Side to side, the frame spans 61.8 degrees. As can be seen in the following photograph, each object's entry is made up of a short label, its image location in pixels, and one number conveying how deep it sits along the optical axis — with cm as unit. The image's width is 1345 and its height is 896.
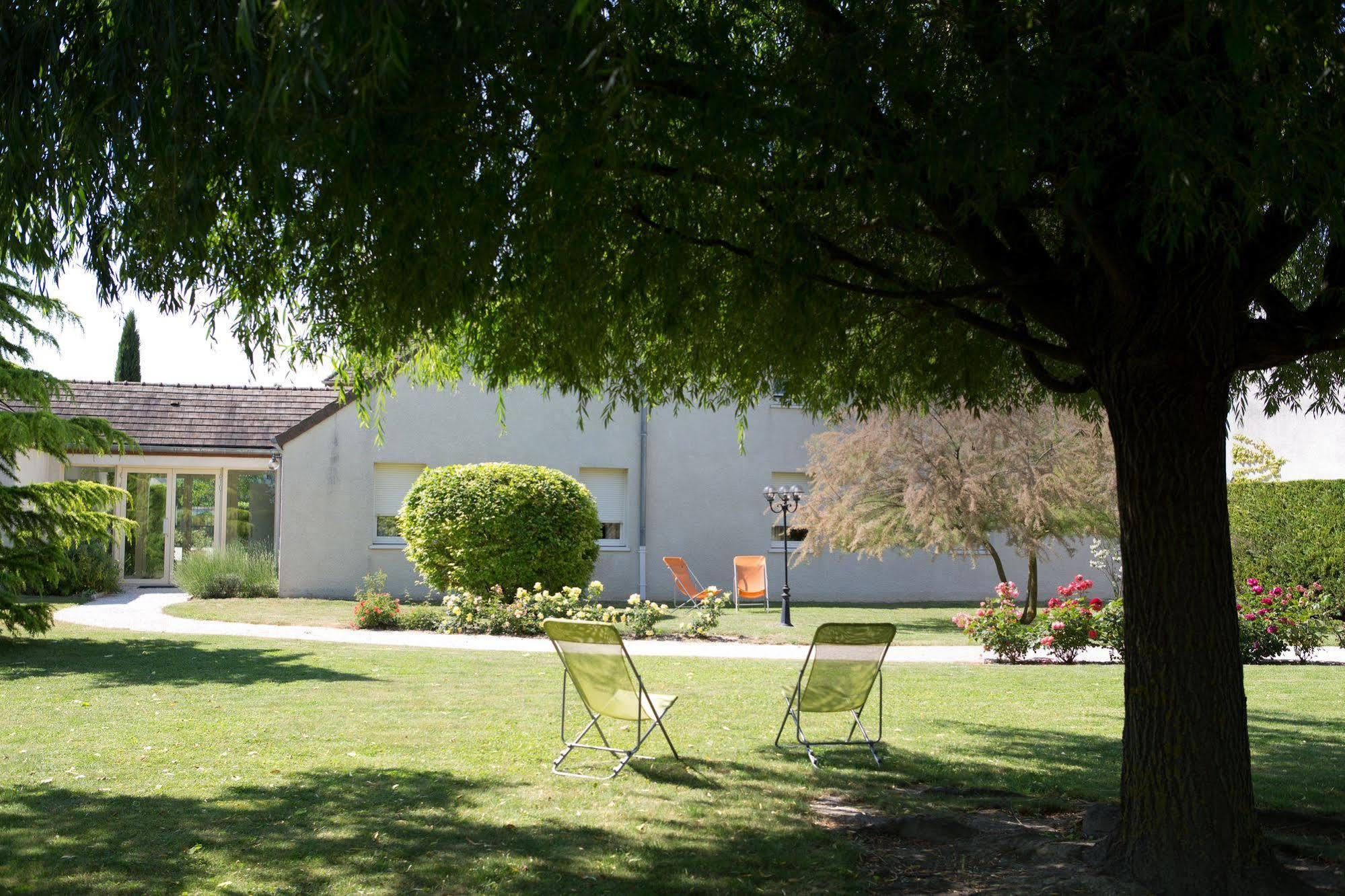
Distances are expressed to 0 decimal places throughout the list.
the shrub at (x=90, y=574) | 1925
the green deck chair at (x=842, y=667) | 693
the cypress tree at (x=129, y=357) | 3444
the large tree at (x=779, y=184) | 344
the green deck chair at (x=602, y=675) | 647
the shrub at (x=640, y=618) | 1435
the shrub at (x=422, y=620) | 1495
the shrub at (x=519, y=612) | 1449
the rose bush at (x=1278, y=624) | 1244
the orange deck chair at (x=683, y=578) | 1844
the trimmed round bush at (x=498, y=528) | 1603
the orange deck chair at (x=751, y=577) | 1906
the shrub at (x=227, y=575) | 1886
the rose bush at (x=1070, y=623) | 1230
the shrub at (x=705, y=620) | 1454
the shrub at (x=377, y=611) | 1472
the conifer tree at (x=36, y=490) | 1090
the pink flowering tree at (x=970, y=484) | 1479
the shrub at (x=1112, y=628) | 1250
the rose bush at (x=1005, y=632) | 1231
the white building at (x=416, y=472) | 1941
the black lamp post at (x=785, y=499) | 1709
